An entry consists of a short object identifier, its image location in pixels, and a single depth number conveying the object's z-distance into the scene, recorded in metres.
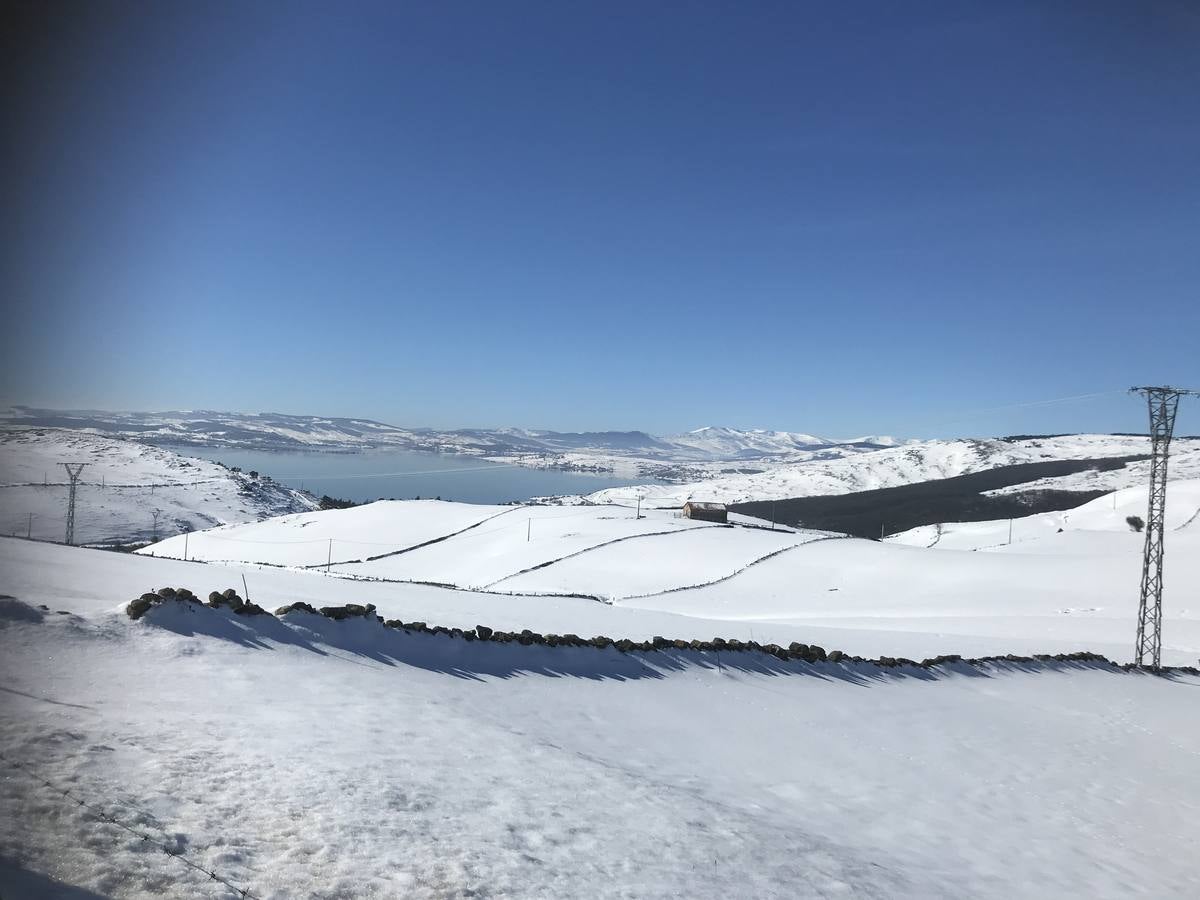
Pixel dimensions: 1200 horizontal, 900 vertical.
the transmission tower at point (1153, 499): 23.12
